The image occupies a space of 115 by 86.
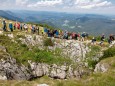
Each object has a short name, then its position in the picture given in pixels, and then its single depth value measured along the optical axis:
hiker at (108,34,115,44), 27.00
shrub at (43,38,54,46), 25.77
